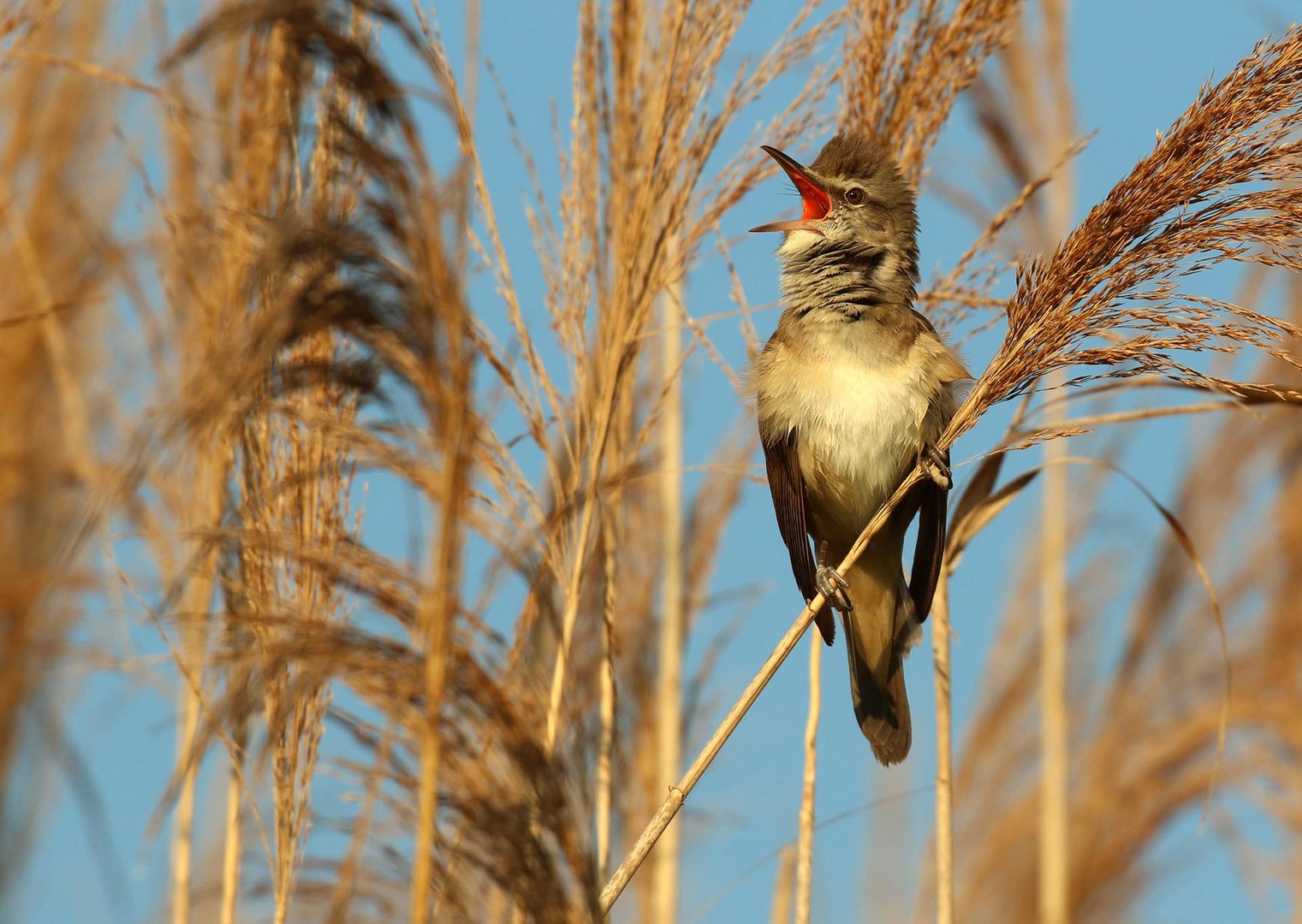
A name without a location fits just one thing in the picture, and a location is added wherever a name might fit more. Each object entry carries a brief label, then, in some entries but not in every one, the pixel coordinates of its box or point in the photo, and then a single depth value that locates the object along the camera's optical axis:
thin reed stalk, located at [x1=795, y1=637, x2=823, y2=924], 4.73
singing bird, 5.90
